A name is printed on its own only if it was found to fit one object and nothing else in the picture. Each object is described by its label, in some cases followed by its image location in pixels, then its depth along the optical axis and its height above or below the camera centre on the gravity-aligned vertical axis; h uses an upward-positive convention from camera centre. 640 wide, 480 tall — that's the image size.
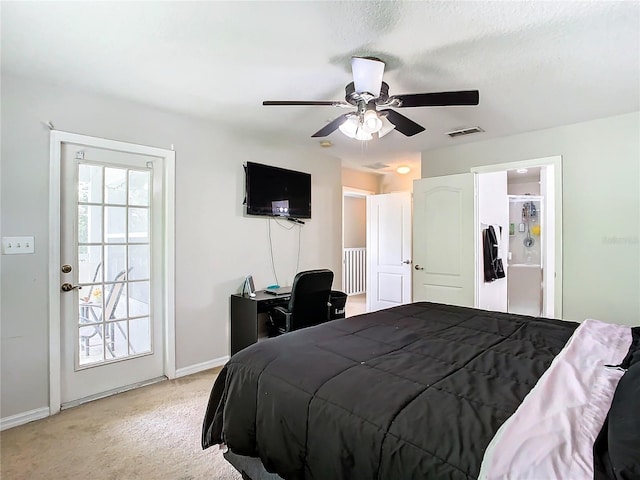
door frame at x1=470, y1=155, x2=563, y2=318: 3.42 +0.15
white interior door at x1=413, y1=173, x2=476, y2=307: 3.79 +0.01
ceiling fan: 1.96 +0.87
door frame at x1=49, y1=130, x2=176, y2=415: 2.47 -0.01
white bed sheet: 0.77 -0.48
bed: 0.84 -0.51
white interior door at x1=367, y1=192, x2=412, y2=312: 4.86 -0.14
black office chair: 2.90 -0.57
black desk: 3.19 -0.74
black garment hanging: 4.12 -0.20
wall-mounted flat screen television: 3.63 +0.56
